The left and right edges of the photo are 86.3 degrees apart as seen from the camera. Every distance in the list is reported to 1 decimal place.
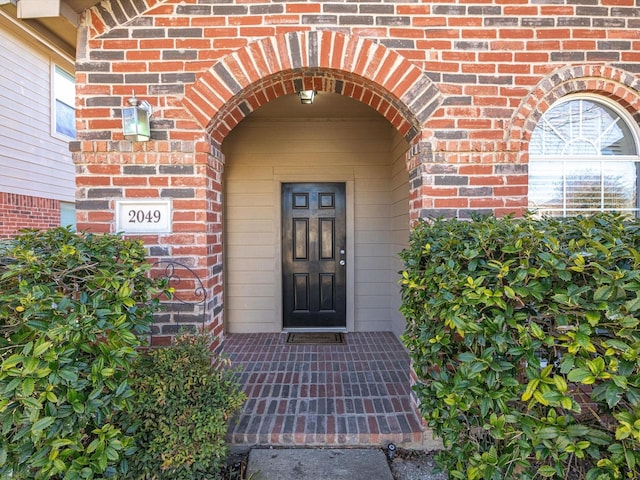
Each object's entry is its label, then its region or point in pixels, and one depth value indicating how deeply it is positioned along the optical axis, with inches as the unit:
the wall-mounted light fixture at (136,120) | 91.4
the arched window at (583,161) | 107.6
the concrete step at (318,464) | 83.3
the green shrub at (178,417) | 74.2
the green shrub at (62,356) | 55.9
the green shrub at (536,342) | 51.8
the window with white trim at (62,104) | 251.0
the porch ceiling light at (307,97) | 142.0
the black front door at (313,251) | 186.5
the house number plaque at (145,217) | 96.4
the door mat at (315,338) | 165.5
